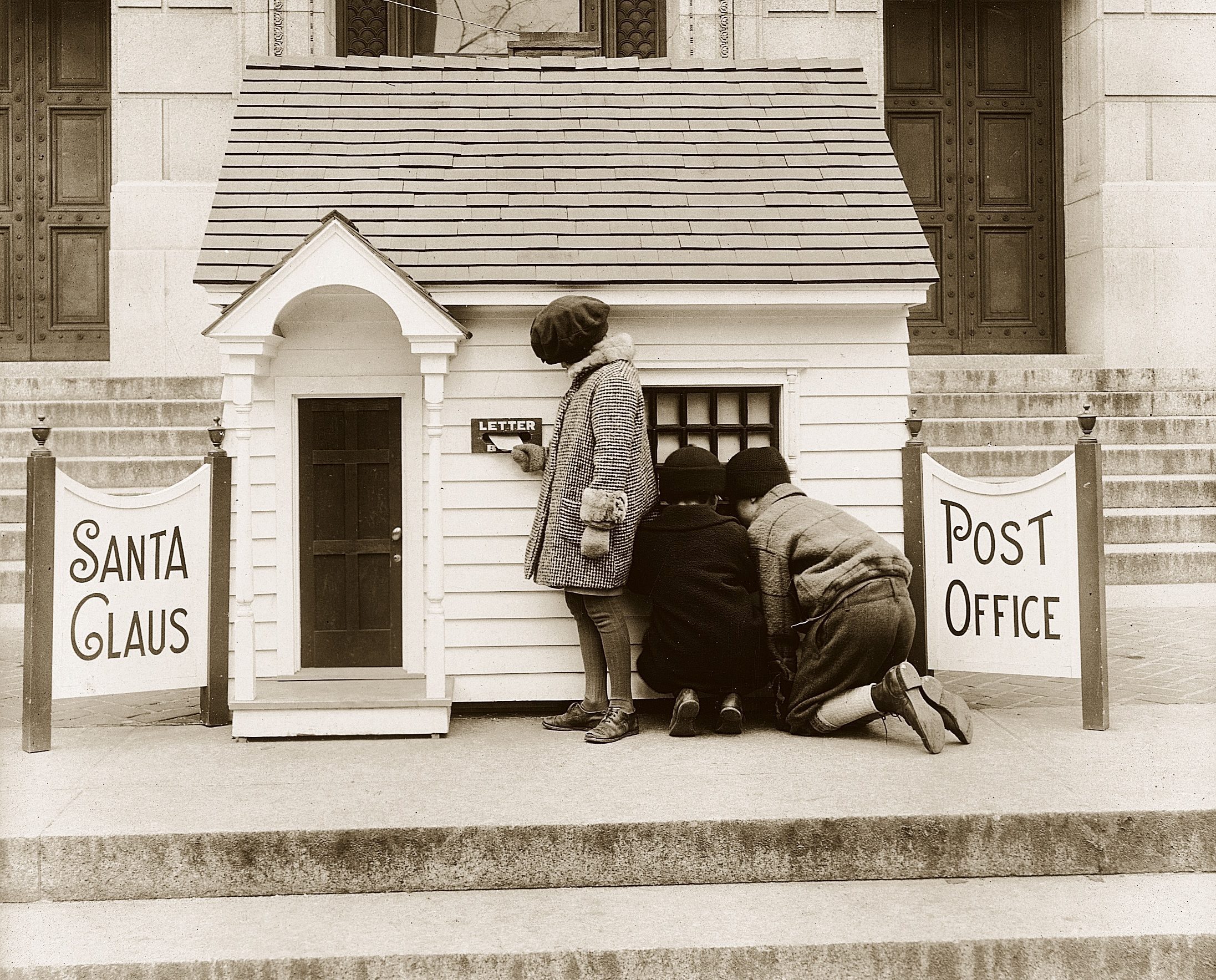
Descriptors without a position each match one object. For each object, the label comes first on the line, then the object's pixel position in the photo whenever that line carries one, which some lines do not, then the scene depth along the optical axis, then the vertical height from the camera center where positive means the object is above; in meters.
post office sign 5.60 -0.34
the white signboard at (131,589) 5.43 -0.38
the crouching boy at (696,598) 5.50 -0.44
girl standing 5.49 +0.10
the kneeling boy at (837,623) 5.28 -0.56
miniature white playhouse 5.96 +0.75
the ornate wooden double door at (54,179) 11.90 +3.55
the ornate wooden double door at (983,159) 12.38 +3.86
